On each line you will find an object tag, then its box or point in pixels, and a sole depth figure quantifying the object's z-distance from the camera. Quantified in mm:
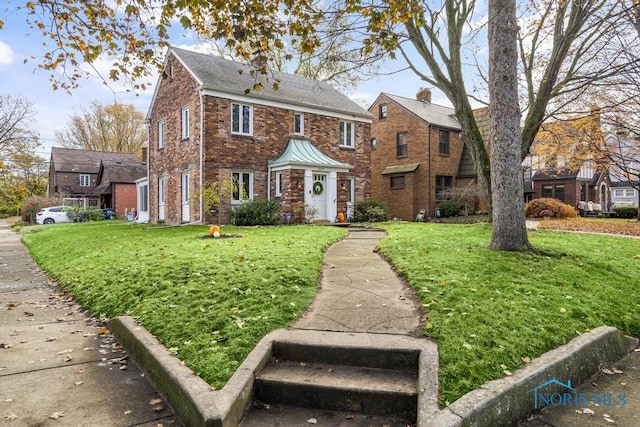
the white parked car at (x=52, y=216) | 30719
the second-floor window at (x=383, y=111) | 27969
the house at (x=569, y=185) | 29625
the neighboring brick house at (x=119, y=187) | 35125
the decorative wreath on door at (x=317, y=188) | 18312
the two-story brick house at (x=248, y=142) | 16906
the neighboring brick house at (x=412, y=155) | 25000
